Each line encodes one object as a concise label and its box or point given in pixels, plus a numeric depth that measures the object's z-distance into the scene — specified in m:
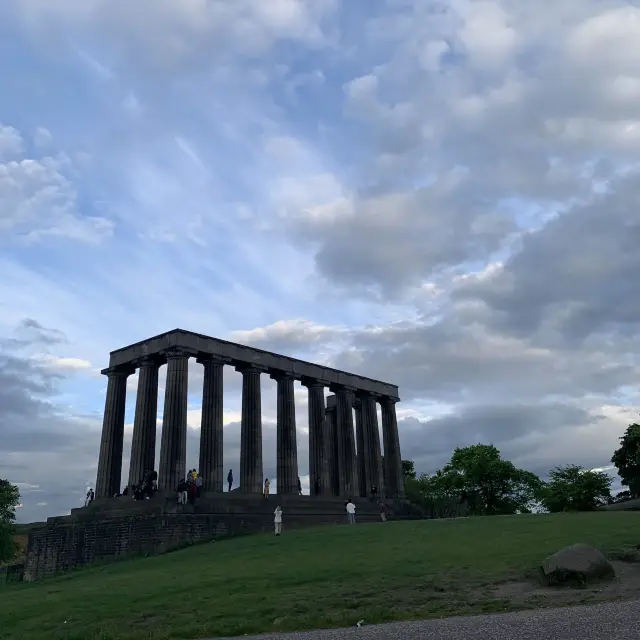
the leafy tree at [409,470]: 103.03
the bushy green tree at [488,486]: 85.44
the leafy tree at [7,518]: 66.44
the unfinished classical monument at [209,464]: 38.53
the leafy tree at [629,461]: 61.47
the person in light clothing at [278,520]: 35.38
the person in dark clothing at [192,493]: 40.53
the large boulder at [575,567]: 17.17
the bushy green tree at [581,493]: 40.16
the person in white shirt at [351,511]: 41.16
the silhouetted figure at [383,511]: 47.31
